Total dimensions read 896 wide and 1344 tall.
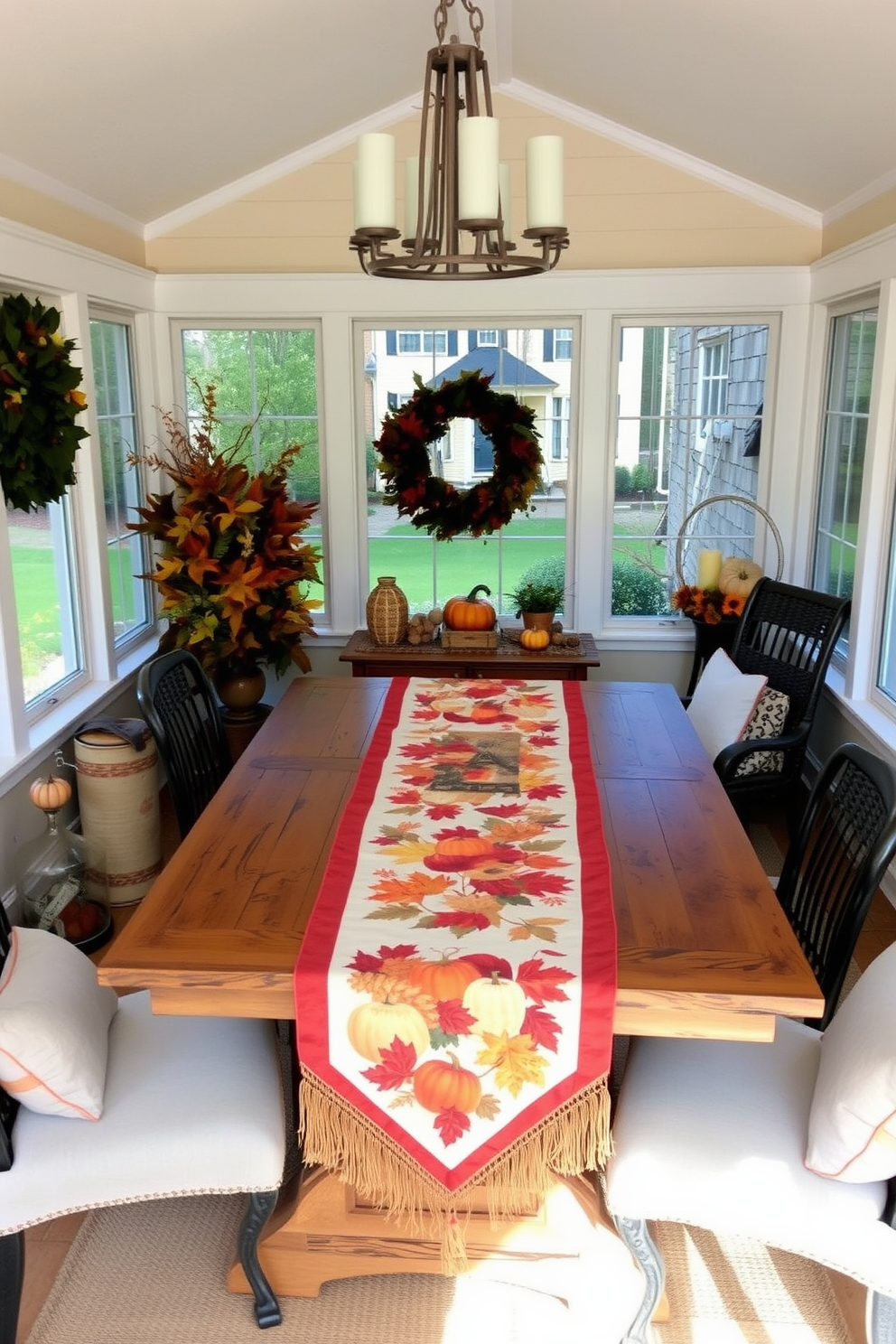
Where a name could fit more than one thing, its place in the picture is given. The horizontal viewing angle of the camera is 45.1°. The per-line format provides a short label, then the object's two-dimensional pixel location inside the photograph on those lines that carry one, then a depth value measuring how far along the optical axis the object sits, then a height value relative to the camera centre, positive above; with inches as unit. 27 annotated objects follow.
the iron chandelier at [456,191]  76.2 +16.6
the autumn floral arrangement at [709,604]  181.0 -30.9
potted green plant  181.0 -30.8
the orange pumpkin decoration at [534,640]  177.9 -36.0
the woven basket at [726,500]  179.2 -15.3
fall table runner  70.8 -39.8
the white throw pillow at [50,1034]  71.8 -41.7
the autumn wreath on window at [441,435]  176.2 -6.2
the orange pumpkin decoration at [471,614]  181.3 -32.5
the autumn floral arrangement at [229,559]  164.2 -21.6
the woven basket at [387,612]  182.1 -32.3
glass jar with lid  128.0 -55.2
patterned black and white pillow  147.0 -41.1
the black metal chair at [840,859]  82.1 -35.4
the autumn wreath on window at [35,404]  120.0 +1.3
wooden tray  179.9 -36.3
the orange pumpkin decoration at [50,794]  127.2 -43.6
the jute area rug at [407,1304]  81.0 -67.1
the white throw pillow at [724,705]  141.2 -37.4
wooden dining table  72.2 -36.1
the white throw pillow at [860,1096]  66.4 -41.7
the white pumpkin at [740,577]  182.1 -26.5
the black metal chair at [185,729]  110.5 -33.4
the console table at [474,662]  175.5 -39.0
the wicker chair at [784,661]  146.3 -35.5
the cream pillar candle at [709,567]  186.5 -25.4
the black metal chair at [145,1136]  73.2 -49.1
